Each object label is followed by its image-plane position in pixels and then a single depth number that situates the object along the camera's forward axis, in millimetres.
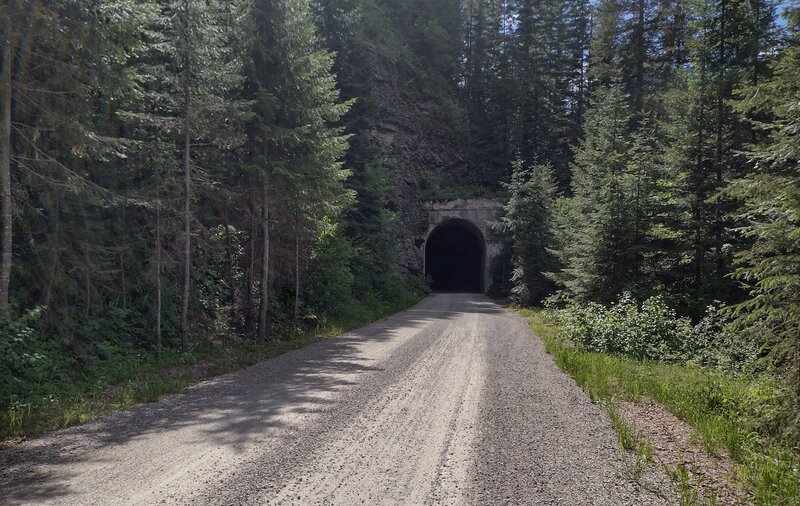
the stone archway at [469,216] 37844
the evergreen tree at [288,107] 13539
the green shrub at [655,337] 10671
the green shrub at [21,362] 6793
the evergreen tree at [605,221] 15734
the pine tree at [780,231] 5117
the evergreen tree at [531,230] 25688
